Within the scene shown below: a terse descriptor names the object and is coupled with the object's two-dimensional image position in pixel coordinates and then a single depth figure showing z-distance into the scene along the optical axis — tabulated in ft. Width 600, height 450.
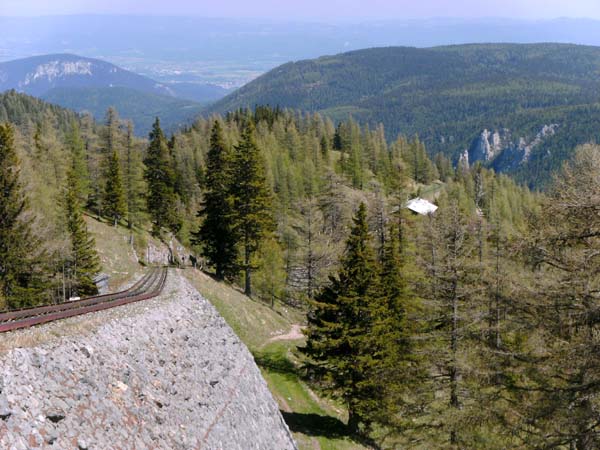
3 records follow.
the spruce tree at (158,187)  198.39
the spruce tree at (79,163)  207.10
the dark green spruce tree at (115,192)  182.09
